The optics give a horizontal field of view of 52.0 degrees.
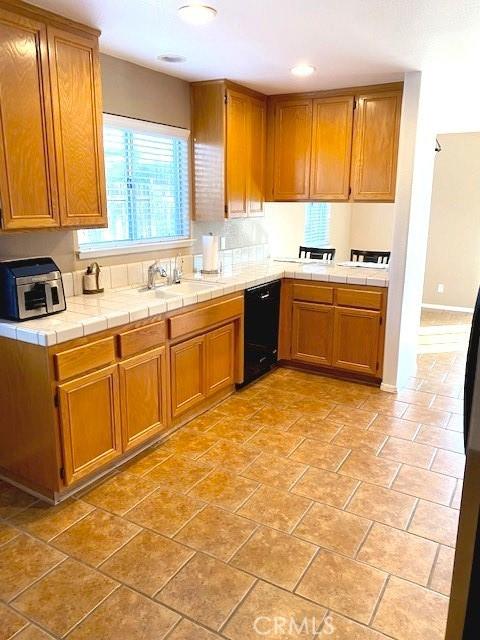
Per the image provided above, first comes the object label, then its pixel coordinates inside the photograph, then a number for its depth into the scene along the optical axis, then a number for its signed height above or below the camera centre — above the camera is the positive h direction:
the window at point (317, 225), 6.23 -0.16
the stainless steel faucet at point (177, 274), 3.63 -0.46
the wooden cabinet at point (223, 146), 3.79 +0.52
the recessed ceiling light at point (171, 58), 3.11 +0.97
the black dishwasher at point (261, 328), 3.87 -0.93
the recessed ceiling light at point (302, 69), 3.31 +0.97
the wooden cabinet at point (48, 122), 2.29 +0.43
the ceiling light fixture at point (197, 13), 2.28 +0.92
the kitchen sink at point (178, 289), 3.26 -0.53
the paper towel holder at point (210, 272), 3.98 -0.48
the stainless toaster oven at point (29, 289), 2.41 -0.39
